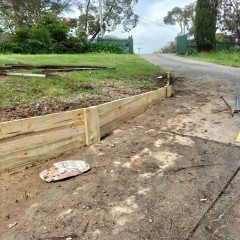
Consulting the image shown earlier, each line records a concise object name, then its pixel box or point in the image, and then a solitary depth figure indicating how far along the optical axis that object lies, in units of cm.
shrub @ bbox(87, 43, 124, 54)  1981
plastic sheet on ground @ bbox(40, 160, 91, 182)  245
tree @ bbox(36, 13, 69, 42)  1779
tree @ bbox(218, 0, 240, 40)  1967
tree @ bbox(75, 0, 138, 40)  2822
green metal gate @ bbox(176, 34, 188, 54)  2083
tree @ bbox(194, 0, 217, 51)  1872
